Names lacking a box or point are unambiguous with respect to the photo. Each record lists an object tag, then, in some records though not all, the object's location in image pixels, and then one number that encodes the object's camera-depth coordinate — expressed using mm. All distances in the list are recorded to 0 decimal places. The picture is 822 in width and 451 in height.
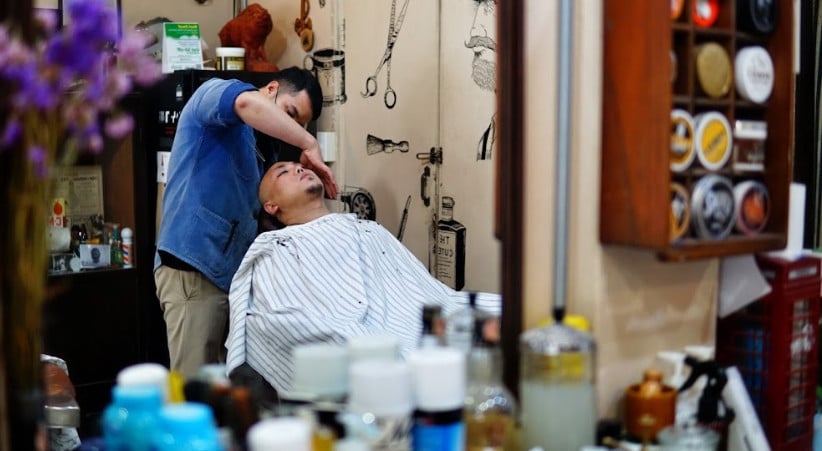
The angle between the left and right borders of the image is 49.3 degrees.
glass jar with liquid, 1397
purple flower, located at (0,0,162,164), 1001
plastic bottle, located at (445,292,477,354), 1376
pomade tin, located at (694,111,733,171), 1476
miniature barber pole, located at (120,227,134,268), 3449
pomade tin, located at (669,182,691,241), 1429
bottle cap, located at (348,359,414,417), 1175
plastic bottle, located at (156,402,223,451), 1055
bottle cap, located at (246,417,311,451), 1025
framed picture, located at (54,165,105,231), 3238
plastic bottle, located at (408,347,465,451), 1203
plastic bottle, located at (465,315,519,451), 1361
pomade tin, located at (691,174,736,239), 1467
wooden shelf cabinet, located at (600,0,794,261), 1390
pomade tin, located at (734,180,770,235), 1557
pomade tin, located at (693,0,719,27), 1483
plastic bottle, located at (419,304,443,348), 1355
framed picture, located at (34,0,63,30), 2160
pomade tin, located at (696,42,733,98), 1472
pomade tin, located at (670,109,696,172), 1419
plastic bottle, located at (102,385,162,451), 1089
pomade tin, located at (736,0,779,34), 1542
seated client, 2213
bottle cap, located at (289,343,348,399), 1270
